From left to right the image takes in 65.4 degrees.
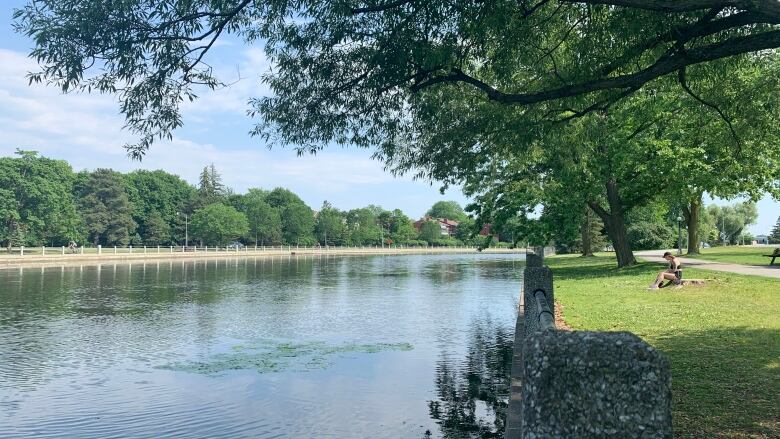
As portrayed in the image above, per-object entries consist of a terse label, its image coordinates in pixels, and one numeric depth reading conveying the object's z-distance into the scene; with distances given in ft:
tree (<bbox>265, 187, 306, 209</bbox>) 477.36
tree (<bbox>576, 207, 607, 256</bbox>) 175.52
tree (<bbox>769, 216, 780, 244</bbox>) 351.67
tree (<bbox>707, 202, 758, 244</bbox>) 406.82
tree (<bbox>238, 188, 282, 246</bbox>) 412.36
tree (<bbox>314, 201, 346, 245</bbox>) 462.60
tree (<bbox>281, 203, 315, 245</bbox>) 437.17
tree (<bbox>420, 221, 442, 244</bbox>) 558.15
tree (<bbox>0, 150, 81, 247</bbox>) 237.86
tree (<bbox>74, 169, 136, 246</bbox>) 329.52
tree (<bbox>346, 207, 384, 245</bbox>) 488.44
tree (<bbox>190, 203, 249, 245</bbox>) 362.94
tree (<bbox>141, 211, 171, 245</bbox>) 364.38
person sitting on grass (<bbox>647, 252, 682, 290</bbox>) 61.98
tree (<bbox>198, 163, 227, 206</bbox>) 422.00
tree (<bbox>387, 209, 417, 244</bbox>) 531.09
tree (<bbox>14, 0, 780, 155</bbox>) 24.97
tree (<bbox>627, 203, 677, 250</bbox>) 241.96
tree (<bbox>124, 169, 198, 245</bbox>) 370.32
